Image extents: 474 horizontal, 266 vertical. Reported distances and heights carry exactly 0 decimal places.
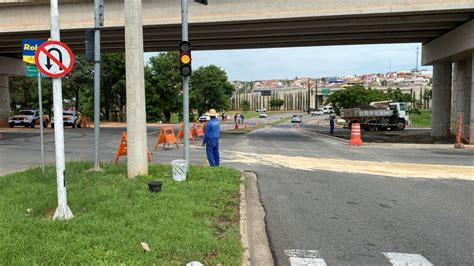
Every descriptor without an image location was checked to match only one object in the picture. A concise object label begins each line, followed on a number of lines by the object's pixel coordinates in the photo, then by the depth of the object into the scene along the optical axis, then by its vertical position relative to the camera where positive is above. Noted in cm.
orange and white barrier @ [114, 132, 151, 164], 1235 -132
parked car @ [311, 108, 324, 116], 11246 -219
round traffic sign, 591 +64
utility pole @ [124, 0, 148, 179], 911 +37
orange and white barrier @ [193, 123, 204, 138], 2460 -158
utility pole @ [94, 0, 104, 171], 1018 +81
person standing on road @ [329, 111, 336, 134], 3119 -135
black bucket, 759 -148
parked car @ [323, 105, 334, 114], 10622 -131
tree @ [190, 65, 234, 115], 7644 +255
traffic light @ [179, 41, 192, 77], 963 +105
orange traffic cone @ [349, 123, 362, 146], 2065 -158
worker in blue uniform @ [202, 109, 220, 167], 1138 -93
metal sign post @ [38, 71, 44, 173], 960 -6
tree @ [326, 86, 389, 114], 6881 +121
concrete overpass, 2047 +440
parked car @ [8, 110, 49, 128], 3581 -137
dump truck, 3728 -124
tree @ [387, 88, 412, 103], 10121 +193
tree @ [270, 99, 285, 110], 17325 +40
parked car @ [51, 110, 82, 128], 3709 -133
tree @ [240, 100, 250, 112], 16950 -83
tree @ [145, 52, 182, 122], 5747 +287
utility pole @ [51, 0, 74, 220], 580 -55
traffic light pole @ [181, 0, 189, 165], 980 +44
